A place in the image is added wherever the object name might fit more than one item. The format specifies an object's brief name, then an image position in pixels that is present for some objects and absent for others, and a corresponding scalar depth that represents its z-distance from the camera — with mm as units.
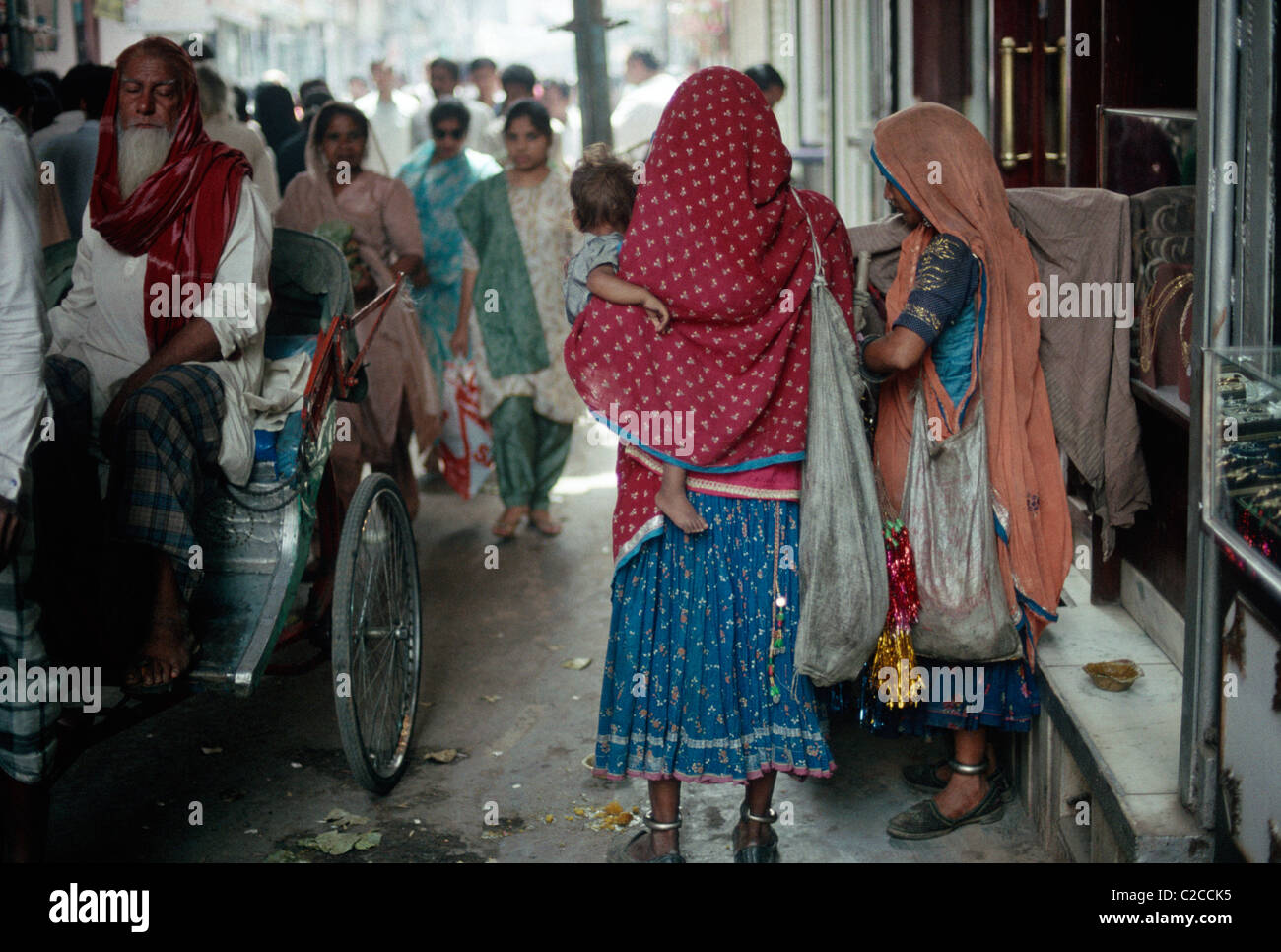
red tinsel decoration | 3277
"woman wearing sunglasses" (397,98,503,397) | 7152
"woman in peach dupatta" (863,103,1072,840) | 3174
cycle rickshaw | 3451
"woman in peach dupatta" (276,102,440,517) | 6109
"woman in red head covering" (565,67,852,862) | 3061
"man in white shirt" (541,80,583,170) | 12641
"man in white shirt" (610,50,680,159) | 10969
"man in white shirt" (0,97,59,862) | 2625
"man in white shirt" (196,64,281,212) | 6934
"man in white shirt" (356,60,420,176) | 12266
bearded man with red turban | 3424
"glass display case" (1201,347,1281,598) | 2463
